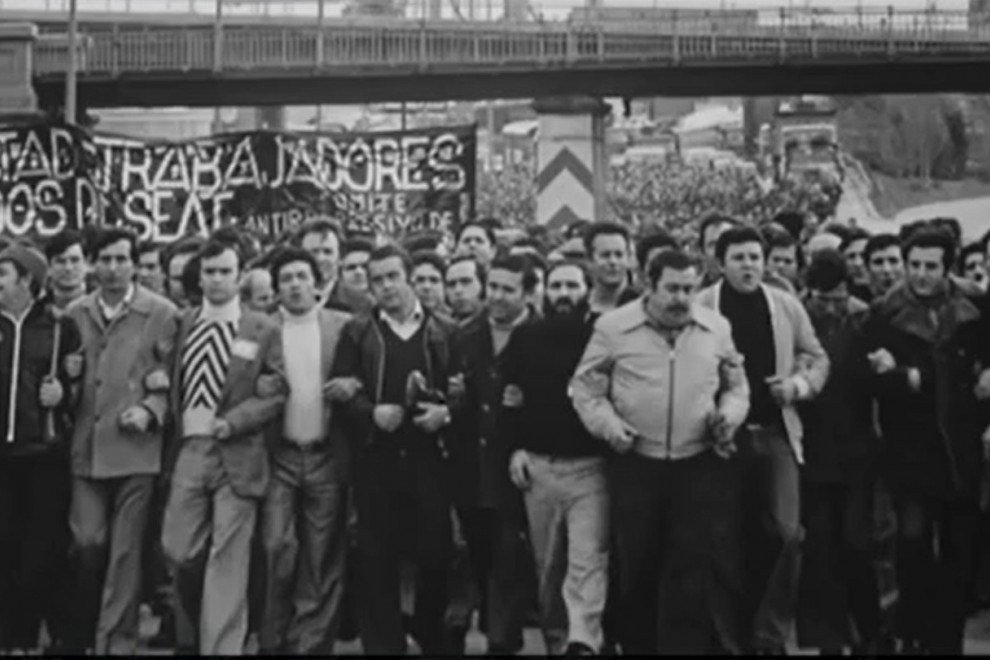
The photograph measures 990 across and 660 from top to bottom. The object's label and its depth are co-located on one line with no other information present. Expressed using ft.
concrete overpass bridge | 147.95
